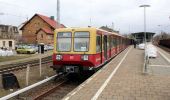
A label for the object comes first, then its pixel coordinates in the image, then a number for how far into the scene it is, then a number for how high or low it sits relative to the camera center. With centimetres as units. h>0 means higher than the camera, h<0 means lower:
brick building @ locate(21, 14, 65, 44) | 3591 +455
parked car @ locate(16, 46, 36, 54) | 2354 -37
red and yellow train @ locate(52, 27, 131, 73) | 743 -13
